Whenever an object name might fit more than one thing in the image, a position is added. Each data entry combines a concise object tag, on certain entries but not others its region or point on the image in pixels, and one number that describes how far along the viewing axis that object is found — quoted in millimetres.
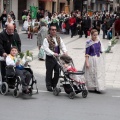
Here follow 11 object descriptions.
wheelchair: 9656
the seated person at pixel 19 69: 9575
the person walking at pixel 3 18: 30616
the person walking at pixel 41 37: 16391
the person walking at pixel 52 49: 10422
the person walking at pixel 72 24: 30984
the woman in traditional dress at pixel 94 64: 10648
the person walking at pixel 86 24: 30328
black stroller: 9852
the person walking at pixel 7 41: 10102
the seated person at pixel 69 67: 9899
